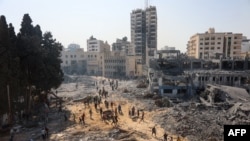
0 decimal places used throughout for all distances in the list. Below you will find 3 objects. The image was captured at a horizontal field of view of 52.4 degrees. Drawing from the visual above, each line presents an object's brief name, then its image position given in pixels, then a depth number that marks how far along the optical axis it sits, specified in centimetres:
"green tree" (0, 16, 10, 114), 2705
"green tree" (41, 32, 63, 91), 3562
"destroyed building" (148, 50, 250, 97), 4556
